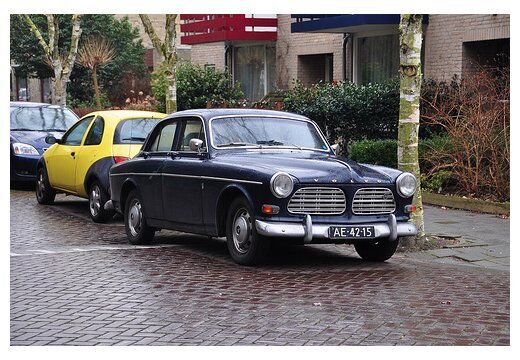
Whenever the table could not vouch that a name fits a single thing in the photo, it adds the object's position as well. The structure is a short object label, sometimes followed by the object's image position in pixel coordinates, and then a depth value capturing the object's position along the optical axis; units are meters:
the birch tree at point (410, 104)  11.58
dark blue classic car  9.62
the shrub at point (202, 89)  27.77
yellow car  13.97
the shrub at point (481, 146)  15.05
